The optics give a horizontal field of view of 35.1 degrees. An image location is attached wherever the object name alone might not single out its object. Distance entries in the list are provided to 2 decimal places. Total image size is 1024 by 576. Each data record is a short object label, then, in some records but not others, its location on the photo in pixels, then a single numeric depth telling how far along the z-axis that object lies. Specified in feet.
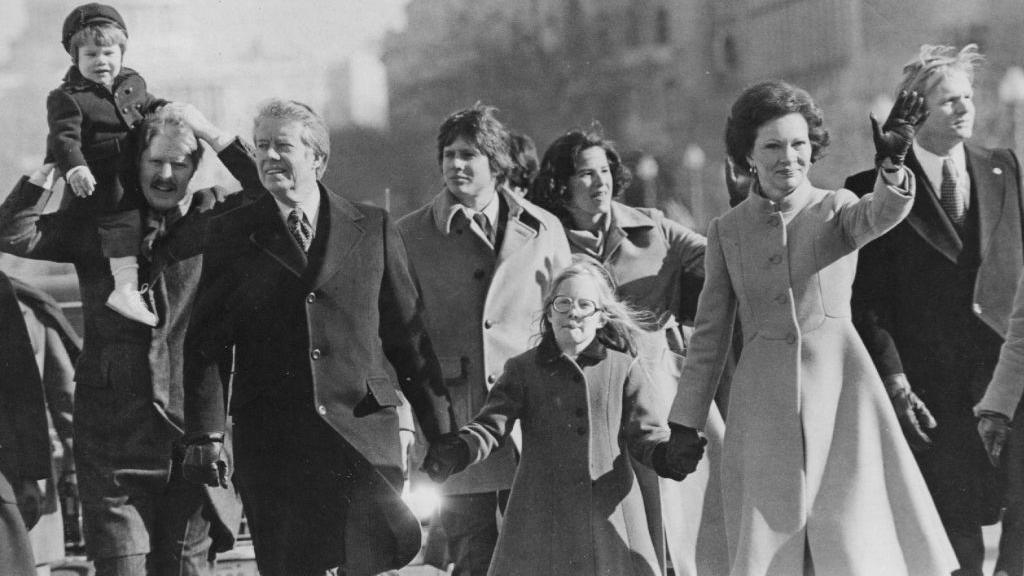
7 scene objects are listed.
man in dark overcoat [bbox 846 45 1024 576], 21.70
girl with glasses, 17.80
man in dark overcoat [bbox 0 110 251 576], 20.65
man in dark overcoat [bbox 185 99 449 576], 17.66
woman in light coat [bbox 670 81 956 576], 17.42
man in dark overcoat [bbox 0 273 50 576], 20.71
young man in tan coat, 21.90
